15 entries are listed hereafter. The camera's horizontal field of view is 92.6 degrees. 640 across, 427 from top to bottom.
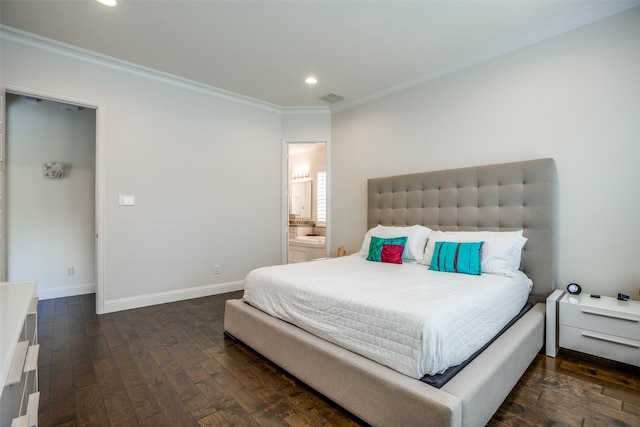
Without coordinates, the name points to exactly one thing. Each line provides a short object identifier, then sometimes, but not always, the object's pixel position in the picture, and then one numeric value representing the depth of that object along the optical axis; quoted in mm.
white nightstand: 2061
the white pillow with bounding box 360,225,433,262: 3184
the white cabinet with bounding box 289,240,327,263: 5885
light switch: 3447
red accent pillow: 3121
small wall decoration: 3961
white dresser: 780
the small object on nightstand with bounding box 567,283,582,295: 2465
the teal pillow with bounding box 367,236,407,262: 3238
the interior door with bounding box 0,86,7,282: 2824
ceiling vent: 4250
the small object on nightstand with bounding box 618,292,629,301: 2275
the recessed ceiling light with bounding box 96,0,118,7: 2389
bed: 1416
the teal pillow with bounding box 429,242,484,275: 2576
